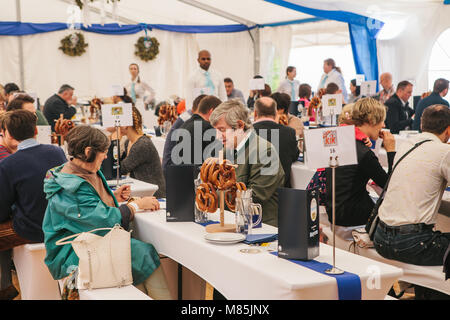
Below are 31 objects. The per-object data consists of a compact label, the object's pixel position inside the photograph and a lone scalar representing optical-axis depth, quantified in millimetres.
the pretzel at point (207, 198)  2549
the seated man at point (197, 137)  4516
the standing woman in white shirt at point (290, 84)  10723
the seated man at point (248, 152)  3084
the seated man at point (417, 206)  2809
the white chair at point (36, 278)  3143
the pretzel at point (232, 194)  2533
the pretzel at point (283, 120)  5250
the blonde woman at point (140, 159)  4320
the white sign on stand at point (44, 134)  4688
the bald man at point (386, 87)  8344
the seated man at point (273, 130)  4242
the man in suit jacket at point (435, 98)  6535
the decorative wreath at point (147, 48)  12844
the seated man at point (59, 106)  7922
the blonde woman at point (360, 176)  3309
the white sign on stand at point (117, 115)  4117
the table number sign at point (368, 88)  7266
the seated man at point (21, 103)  5004
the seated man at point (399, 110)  6578
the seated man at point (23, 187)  3195
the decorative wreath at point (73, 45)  11992
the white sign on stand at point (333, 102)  5465
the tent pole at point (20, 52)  11109
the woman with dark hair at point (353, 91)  9130
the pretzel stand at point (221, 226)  2510
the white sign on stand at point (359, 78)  9453
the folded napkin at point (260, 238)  2396
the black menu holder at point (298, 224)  2078
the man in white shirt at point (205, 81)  7170
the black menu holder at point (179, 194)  2803
